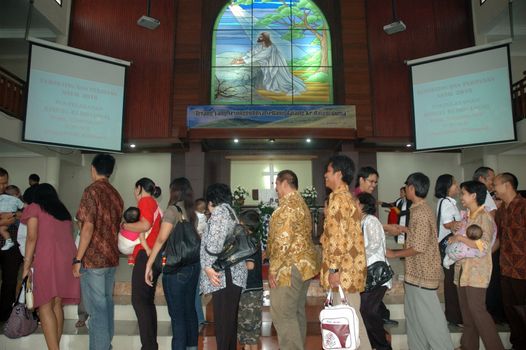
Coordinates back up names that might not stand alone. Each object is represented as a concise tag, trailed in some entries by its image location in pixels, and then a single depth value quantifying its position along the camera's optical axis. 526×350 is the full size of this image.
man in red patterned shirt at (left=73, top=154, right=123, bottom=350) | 2.75
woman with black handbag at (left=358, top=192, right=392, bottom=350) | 2.89
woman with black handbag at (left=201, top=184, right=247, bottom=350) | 2.53
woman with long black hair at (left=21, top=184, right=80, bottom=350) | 2.87
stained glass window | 9.54
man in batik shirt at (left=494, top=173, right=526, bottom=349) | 3.11
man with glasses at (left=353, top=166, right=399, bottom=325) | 3.36
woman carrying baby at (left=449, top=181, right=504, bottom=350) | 2.80
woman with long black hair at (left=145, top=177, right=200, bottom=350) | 2.67
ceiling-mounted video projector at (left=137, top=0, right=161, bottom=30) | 7.02
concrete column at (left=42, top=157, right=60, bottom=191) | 8.23
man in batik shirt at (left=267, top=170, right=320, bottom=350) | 2.64
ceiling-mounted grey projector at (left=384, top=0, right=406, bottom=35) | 7.15
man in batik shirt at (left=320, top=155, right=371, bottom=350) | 2.47
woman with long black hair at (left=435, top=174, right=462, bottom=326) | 3.22
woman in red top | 2.73
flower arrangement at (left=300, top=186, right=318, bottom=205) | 7.98
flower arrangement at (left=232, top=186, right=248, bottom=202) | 8.09
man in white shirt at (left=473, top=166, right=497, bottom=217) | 3.54
